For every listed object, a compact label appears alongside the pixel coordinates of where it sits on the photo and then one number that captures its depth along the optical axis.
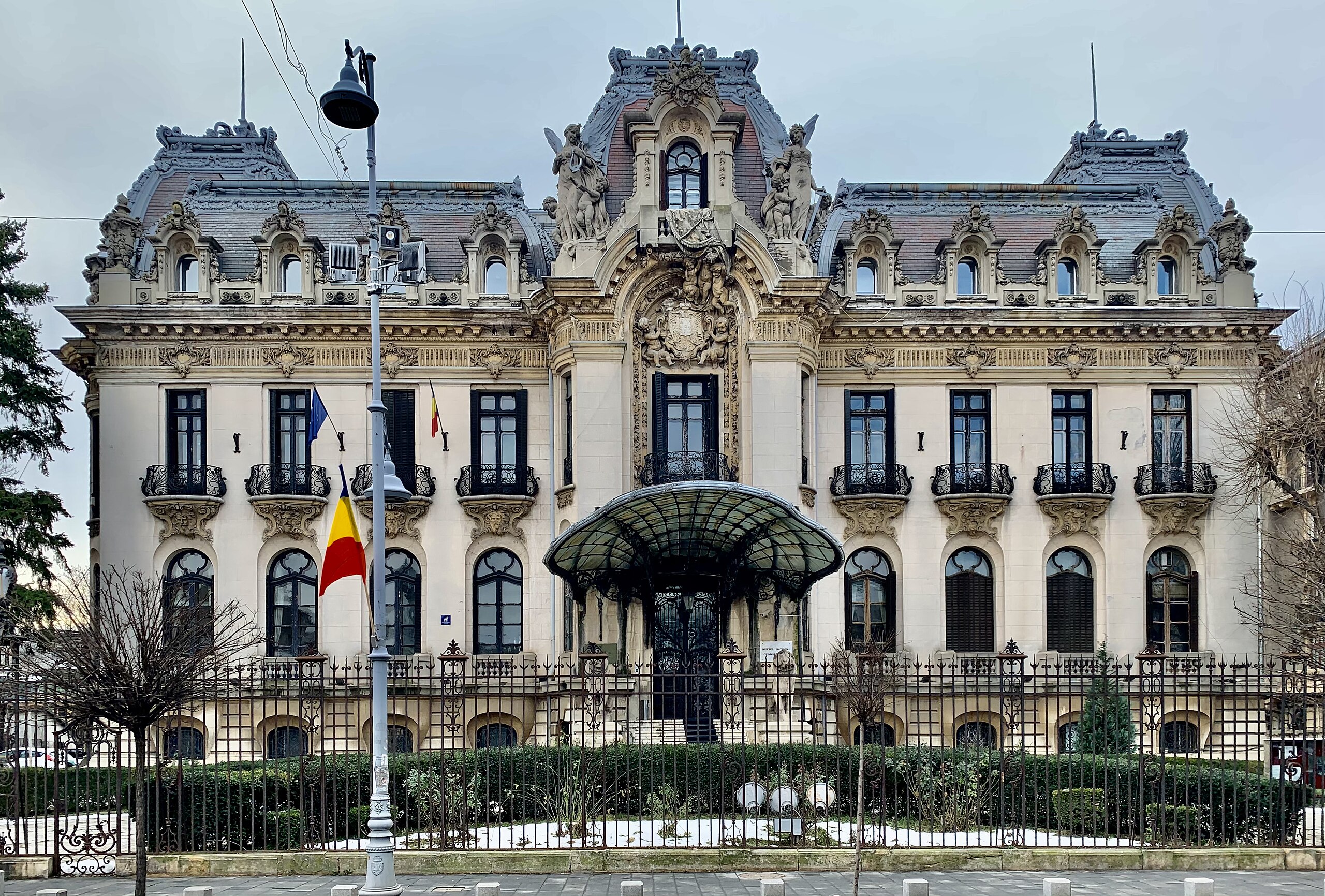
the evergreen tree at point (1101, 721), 22.78
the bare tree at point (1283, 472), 27.27
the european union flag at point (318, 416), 20.09
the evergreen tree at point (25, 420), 29.22
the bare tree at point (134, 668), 14.70
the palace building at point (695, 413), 31.80
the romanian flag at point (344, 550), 16.03
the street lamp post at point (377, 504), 13.95
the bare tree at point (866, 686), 15.73
